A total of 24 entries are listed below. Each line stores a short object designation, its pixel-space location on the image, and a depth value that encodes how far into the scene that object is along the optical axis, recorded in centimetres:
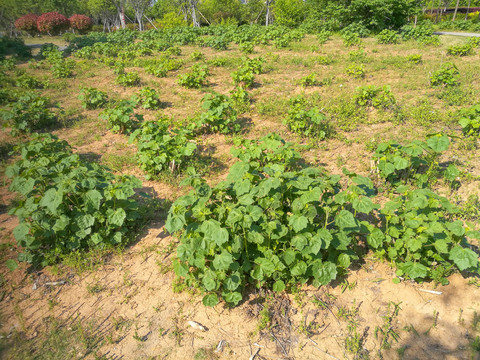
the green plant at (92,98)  824
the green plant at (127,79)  971
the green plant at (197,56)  1212
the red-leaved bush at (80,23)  2788
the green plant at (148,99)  800
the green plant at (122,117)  656
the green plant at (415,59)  1056
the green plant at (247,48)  1309
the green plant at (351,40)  1400
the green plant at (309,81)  888
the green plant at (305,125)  632
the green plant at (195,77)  934
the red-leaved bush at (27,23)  2269
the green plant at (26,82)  952
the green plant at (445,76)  801
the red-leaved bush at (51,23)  2369
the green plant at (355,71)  943
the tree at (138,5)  3017
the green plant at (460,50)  1116
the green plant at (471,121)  569
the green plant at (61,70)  1086
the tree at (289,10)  2830
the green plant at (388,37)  1410
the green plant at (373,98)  719
